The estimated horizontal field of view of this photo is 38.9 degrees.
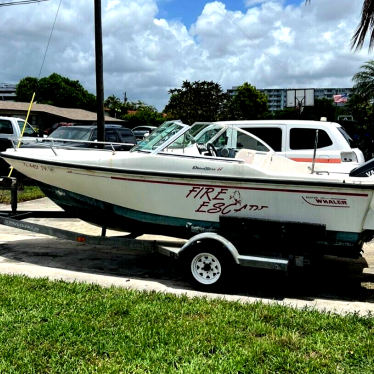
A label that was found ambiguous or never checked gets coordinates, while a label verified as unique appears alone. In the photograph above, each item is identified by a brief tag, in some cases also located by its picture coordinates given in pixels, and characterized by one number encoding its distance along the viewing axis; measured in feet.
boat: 20.38
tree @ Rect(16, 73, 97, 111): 262.88
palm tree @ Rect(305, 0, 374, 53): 33.63
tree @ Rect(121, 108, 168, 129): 192.59
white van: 35.40
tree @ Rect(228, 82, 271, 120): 192.03
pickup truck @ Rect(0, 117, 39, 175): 51.90
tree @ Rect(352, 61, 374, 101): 108.17
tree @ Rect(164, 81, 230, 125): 102.89
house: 171.71
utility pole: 50.16
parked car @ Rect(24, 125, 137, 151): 49.92
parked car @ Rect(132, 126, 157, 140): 109.62
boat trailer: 20.39
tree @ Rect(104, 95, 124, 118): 255.13
